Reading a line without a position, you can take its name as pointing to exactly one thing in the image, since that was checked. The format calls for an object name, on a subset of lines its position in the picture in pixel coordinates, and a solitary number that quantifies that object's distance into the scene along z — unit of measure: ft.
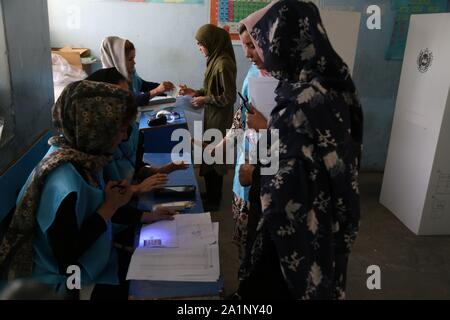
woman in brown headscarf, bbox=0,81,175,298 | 3.81
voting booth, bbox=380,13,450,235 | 9.23
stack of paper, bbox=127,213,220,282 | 3.89
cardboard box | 10.88
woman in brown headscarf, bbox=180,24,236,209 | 9.77
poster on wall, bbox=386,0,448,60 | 12.22
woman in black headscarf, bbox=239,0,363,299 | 3.64
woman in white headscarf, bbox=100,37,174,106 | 8.66
